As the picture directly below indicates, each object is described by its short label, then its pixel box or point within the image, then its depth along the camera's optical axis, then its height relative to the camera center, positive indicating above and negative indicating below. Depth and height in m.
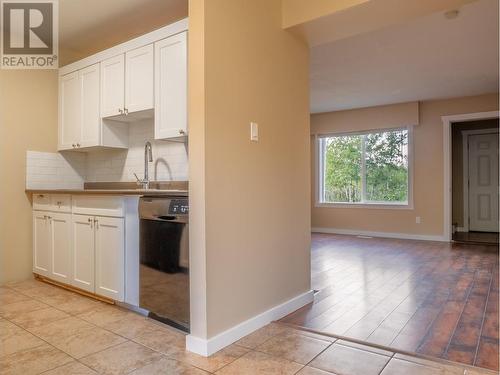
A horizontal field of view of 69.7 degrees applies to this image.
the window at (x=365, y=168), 6.45 +0.37
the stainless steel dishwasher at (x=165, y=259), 2.22 -0.45
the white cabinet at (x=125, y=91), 2.68 +0.84
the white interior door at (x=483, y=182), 7.24 +0.10
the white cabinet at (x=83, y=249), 2.65 -0.50
